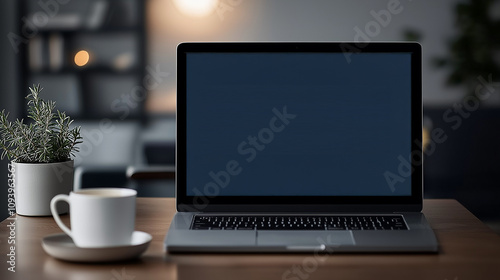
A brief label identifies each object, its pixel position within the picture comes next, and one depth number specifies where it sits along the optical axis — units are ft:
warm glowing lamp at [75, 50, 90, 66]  13.43
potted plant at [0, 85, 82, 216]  5.88
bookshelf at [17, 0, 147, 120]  13.31
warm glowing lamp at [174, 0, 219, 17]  13.07
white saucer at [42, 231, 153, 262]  5.11
